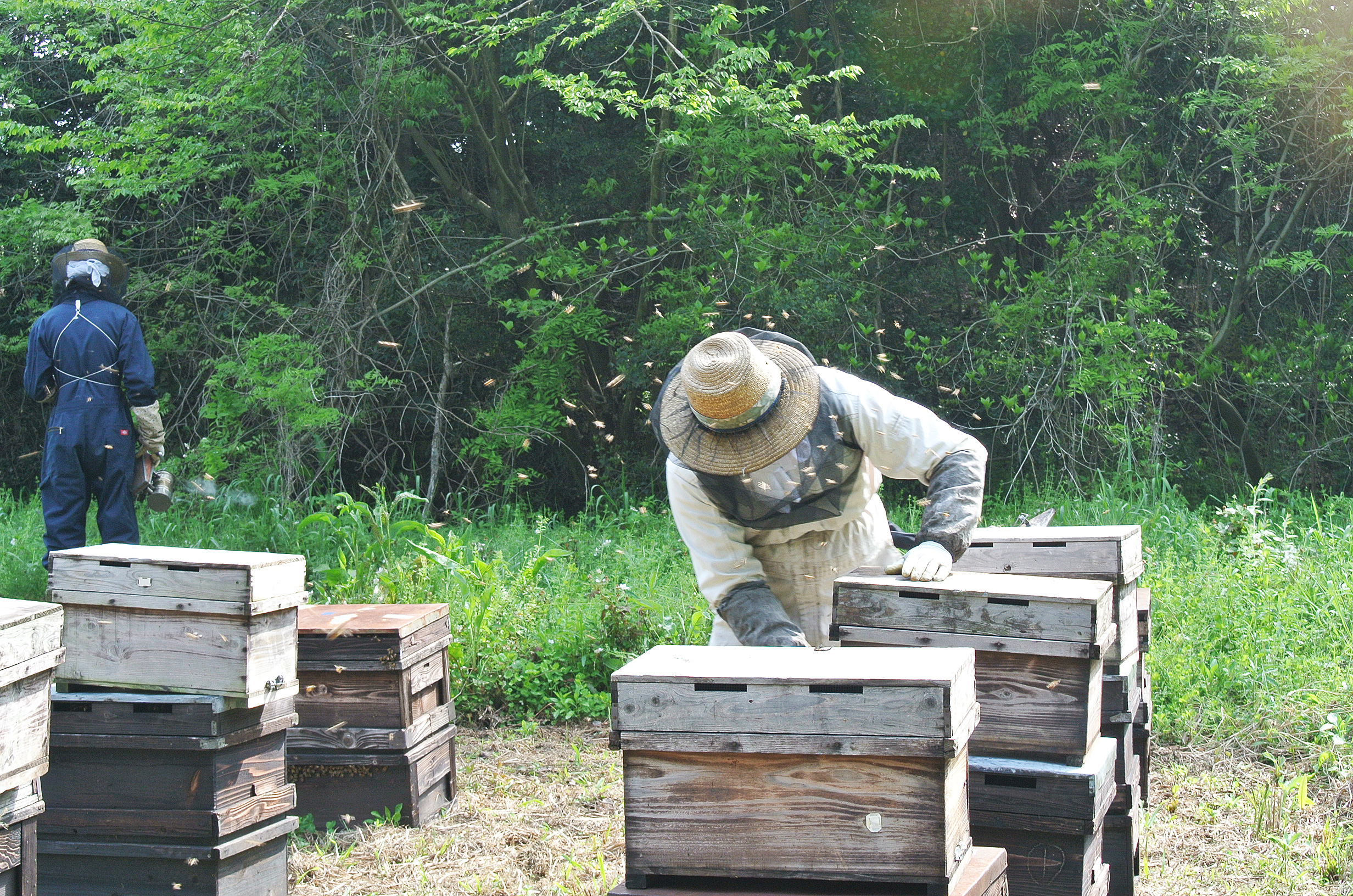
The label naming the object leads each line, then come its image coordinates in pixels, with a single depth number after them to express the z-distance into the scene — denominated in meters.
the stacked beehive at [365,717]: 3.57
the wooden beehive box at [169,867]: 2.95
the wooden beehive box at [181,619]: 2.93
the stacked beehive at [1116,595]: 3.03
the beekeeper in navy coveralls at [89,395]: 5.56
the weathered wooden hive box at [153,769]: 2.93
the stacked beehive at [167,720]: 2.93
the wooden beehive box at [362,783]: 3.65
